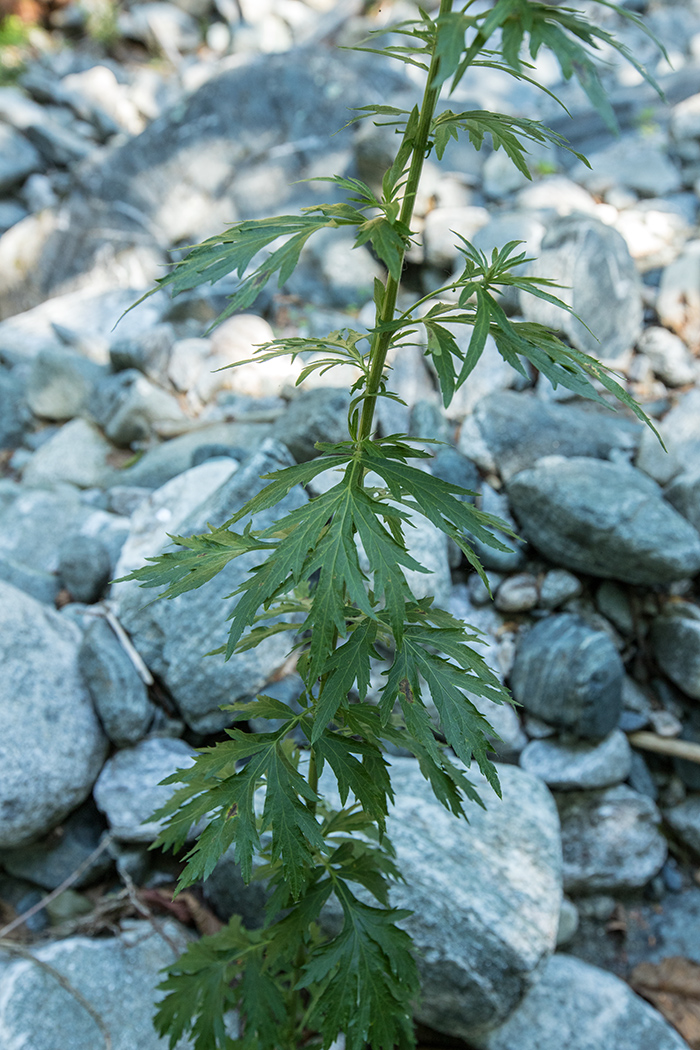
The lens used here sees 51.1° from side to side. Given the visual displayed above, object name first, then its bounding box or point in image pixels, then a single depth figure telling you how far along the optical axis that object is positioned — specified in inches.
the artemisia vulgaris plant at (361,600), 45.3
